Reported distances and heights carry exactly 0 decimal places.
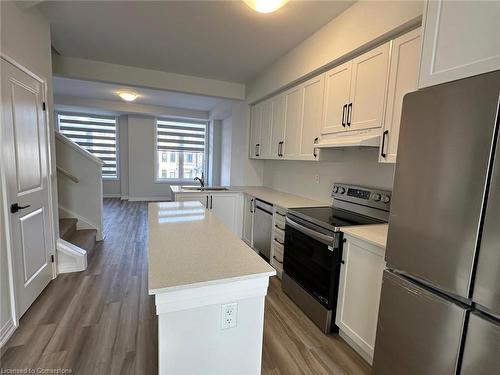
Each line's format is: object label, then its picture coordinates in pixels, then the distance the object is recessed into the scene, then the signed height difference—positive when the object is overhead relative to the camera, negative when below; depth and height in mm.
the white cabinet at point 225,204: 3744 -647
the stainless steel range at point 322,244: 2012 -678
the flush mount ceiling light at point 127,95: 5370 +1351
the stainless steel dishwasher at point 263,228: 3189 -845
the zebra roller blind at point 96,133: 7375 +669
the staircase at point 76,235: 3408 -1159
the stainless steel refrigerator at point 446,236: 963 -275
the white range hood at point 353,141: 1996 +239
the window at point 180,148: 7984 +402
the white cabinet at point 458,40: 1015 +590
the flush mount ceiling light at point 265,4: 1798 +1145
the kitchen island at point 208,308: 1066 -651
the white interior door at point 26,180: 1937 -237
